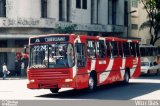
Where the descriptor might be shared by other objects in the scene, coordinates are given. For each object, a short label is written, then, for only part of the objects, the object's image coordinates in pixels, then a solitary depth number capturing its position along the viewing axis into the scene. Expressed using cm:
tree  5525
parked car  3906
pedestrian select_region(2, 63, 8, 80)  3818
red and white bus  1934
